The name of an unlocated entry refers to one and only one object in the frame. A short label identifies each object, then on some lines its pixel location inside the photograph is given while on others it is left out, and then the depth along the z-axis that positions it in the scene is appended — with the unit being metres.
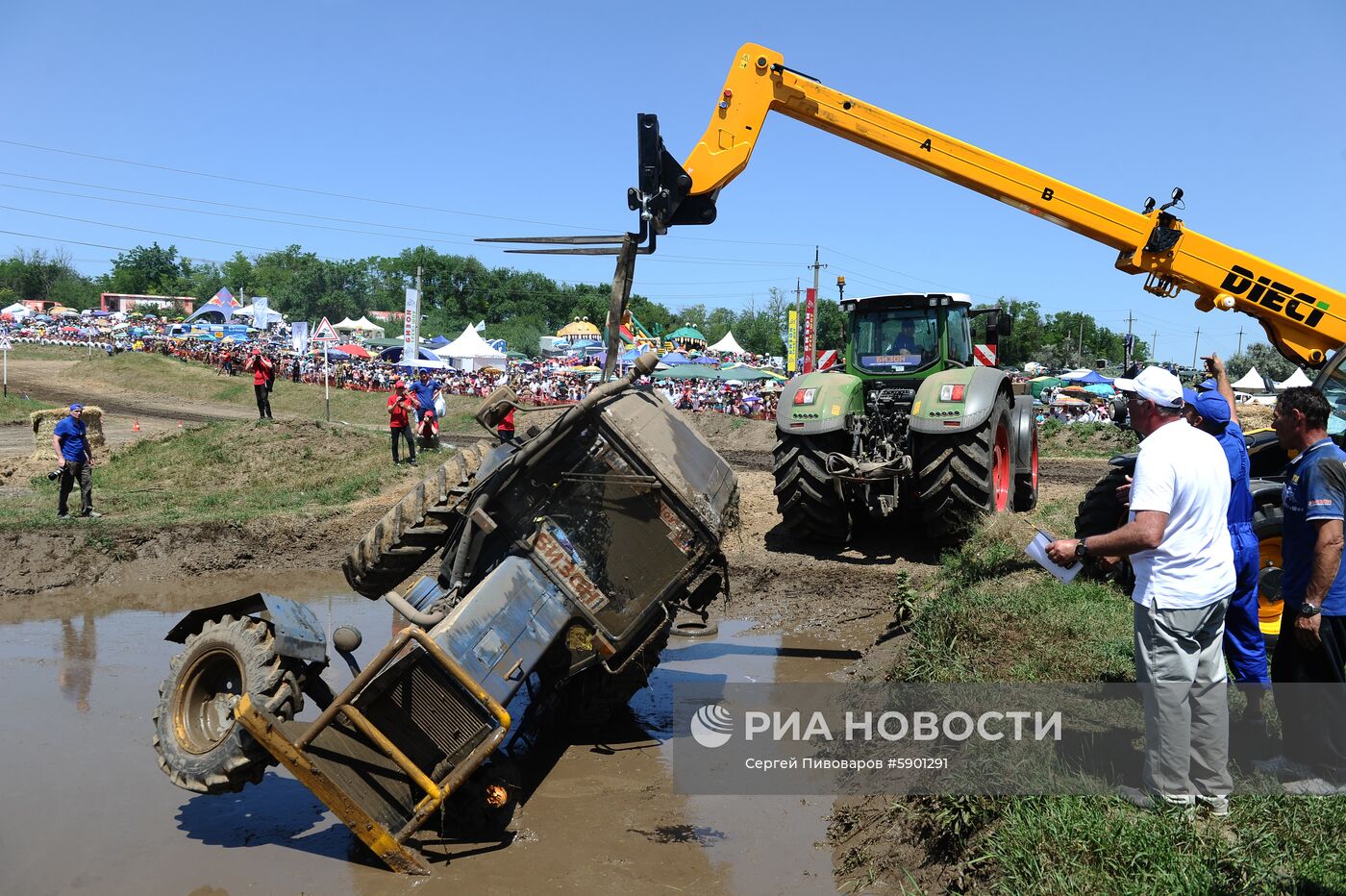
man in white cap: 3.68
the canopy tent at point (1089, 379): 37.72
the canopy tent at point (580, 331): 56.69
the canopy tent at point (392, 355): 44.94
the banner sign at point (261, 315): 53.31
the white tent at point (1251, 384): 42.84
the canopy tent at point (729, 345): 54.56
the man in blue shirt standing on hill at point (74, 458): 11.76
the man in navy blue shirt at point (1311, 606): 4.04
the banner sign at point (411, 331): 30.50
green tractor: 9.48
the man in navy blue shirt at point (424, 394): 16.41
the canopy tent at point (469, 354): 41.56
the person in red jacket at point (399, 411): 15.19
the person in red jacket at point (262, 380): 19.16
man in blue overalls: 4.58
